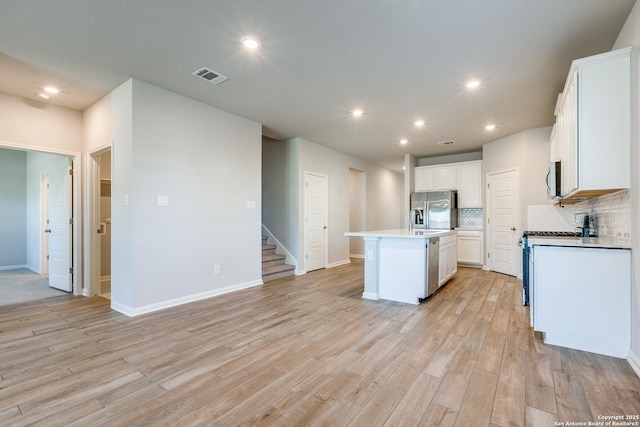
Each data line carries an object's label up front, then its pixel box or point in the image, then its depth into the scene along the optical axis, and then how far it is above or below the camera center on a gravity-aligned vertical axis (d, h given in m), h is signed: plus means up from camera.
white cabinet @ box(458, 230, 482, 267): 6.48 -0.79
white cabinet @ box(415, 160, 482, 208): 6.65 +0.78
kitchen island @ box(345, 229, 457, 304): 3.76 -0.71
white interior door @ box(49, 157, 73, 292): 4.43 -0.20
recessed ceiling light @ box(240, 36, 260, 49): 2.63 +1.56
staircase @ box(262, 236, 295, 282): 5.36 -1.02
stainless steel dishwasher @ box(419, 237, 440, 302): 3.80 -0.72
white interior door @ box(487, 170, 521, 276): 5.55 -0.20
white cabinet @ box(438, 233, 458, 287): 4.47 -0.76
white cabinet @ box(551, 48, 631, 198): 2.20 +0.70
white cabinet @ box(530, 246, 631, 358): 2.28 -0.70
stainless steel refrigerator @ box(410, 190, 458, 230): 6.64 +0.05
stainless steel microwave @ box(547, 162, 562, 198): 3.14 +0.36
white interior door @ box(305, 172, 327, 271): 6.07 -0.18
